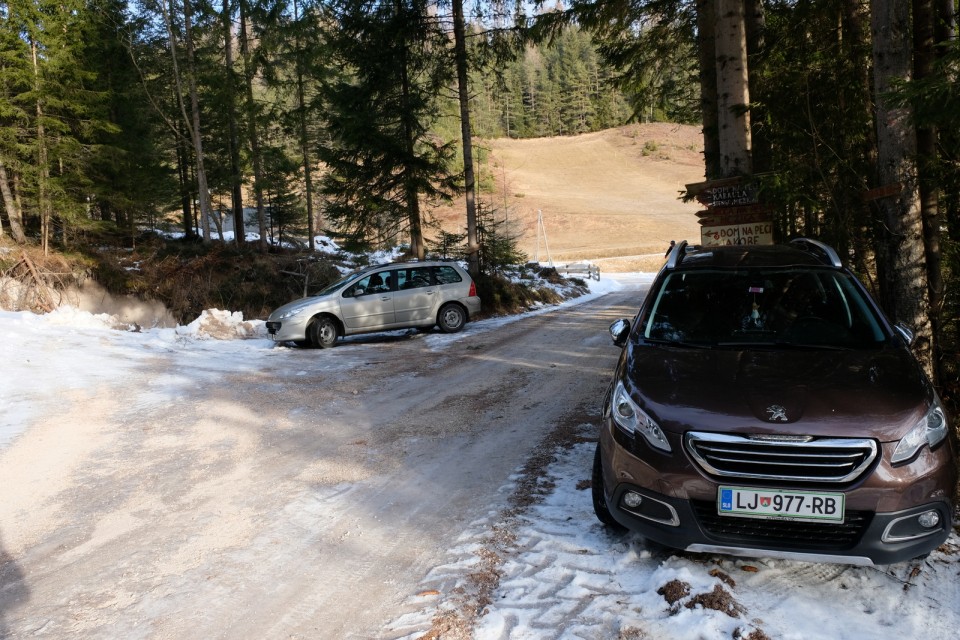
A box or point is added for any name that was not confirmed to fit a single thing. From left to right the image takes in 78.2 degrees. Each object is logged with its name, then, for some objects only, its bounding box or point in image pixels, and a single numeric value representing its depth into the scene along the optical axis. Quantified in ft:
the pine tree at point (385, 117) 56.03
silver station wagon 40.16
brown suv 9.65
